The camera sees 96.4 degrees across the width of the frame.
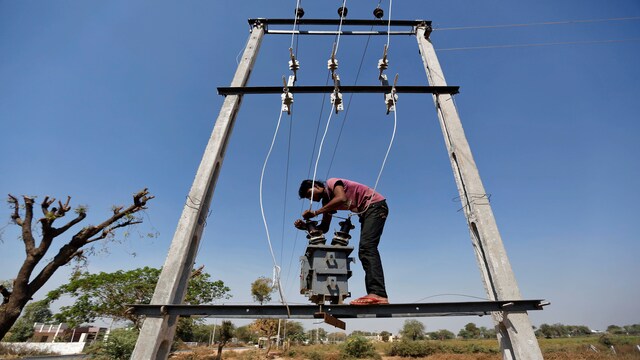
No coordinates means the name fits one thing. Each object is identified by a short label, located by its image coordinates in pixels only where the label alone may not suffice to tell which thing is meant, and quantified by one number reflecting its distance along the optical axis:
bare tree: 8.98
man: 2.88
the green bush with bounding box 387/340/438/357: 32.44
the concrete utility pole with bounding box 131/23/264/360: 2.41
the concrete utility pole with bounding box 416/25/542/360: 2.43
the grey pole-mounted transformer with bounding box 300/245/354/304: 2.74
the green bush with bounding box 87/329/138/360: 13.25
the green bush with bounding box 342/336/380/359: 27.86
